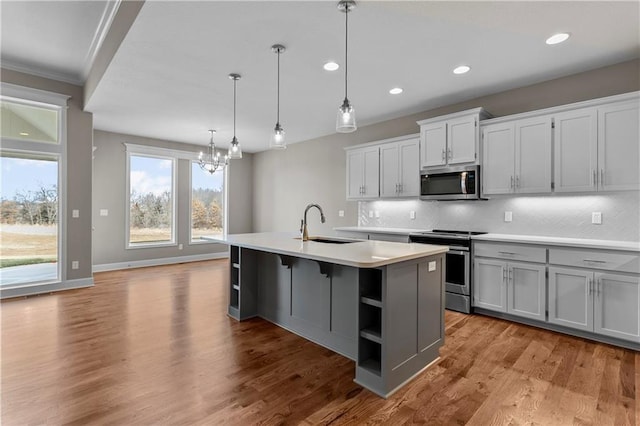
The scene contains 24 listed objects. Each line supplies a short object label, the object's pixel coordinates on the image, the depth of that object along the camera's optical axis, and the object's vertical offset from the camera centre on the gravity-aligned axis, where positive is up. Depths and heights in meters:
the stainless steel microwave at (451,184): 3.94 +0.40
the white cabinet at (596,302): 2.80 -0.81
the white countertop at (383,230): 4.52 -0.24
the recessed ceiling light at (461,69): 3.39 +1.56
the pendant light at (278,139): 3.22 +0.76
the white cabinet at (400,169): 4.60 +0.67
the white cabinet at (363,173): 5.12 +0.68
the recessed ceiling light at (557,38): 2.75 +1.55
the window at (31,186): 4.38 +0.40
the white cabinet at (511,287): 3.30 -0.80
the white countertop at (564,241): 2.86 -0.27
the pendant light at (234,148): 3.62 +0.77
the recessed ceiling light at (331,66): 3.27 +1.55
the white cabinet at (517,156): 3.48 +0.66
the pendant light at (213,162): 5.24 +0.87
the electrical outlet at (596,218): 3.38 -0.04
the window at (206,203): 7.48 +0.26
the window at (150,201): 6.60 +0.28
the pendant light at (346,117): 2.60 +0.80
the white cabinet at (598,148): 2.99 +0.66
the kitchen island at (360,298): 2.18 -0.72
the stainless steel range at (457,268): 3.79 -0.65
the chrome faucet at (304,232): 3.36 -0.19
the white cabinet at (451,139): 3.93 +0.98
